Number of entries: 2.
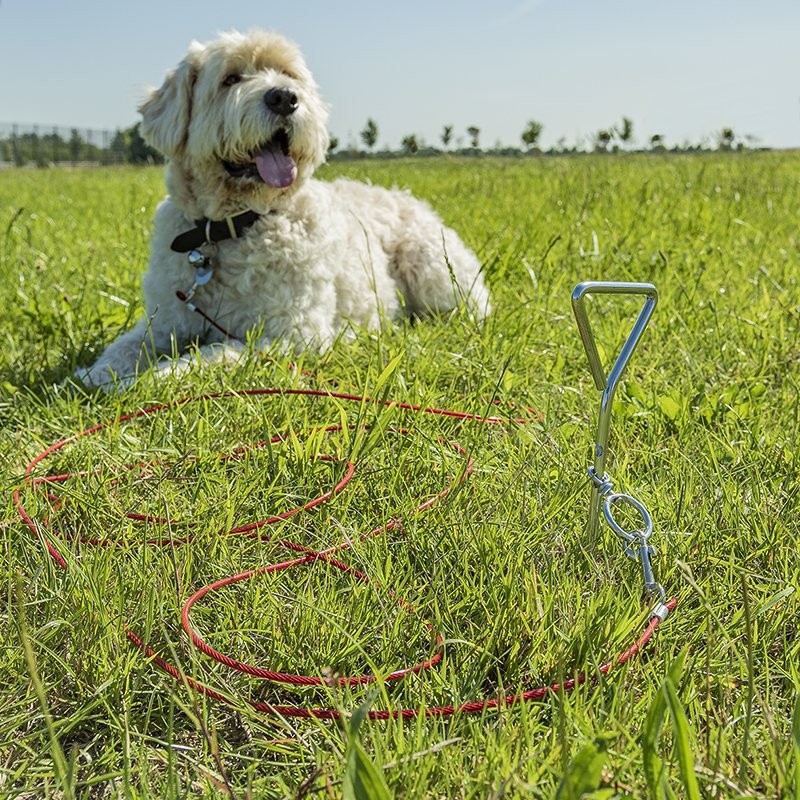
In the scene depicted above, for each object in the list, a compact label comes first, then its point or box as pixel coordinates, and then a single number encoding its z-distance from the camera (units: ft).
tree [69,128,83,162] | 274.24
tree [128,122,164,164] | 196.06
